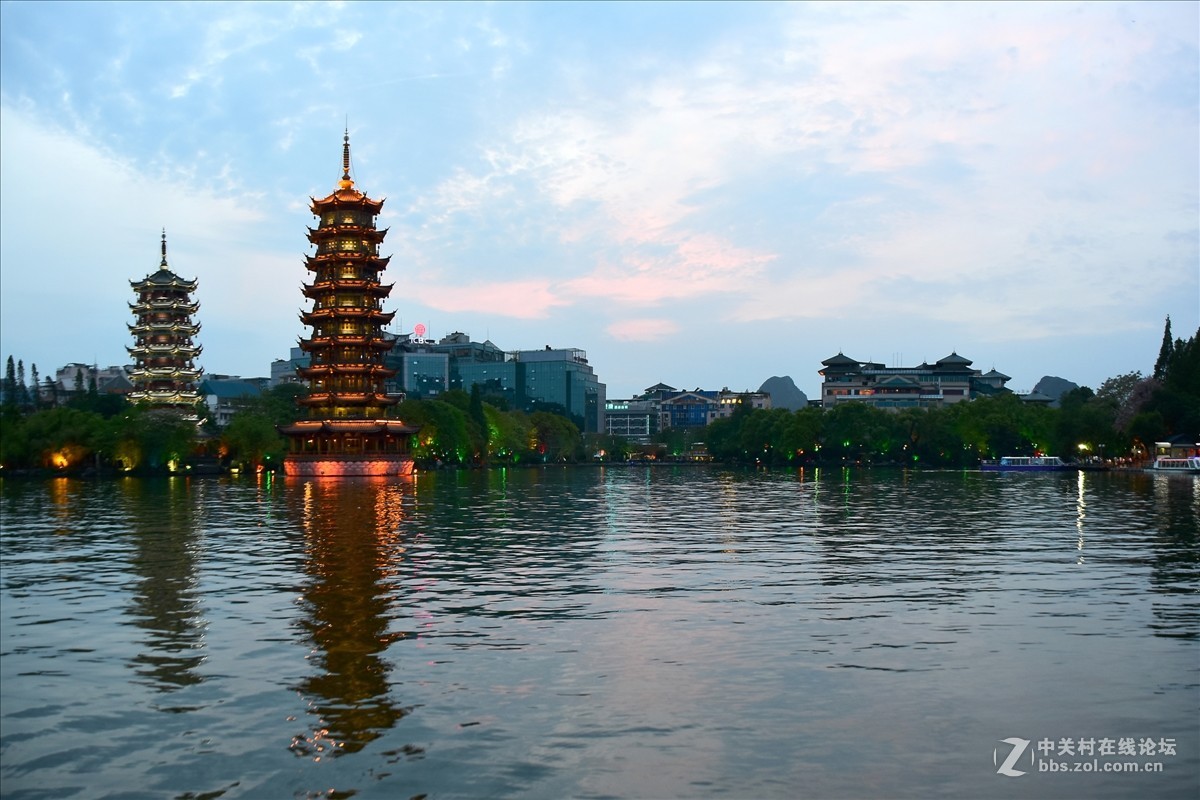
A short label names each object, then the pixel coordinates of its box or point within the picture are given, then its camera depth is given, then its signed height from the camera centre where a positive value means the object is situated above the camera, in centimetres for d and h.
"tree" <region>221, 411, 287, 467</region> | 10906 -35
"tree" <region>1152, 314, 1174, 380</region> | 11606 +764
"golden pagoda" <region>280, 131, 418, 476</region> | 10381 +739
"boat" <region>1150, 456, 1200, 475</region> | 9388 -343
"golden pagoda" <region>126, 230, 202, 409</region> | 12938 +1148
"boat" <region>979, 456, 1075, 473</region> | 11738 -390
